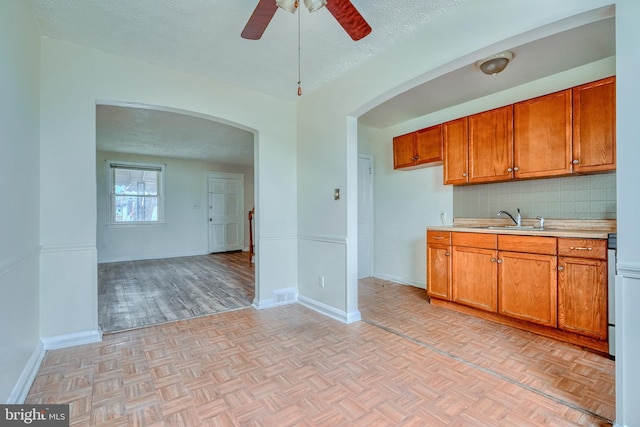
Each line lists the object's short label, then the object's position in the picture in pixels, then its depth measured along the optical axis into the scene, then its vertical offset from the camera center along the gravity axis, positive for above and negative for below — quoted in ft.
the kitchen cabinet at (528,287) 7.98 -2.18
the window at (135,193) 21.01 +1.54
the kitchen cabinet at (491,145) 9.58 +2.27
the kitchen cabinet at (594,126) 7.55 +2.27
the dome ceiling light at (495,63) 7.80 +4.05
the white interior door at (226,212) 25.13 +0.08
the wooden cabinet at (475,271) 9.25 -1.96
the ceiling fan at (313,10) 4.98 +3.55
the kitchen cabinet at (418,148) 11.73 +2.76
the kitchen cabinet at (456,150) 10.71 +2.32
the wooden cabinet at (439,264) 10.55 -1.94
